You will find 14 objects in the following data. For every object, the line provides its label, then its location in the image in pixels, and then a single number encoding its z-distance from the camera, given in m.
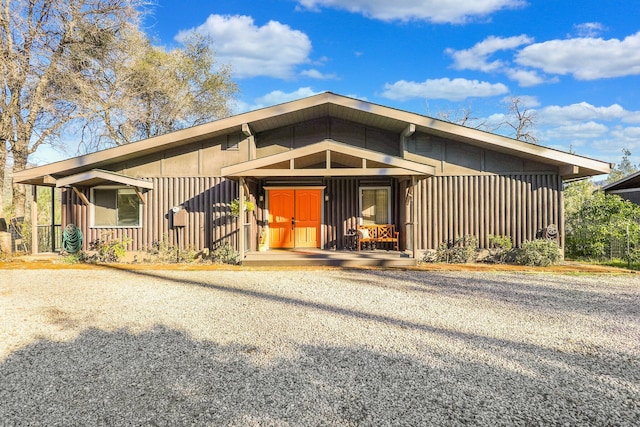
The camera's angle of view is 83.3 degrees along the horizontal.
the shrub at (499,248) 9.91
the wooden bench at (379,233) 10.48
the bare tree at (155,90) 16.30
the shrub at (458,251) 9.95
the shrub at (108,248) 10.05
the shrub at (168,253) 10.24
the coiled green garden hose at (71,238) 10.20
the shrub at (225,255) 10.05
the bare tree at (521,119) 21.81
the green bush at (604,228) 9.70
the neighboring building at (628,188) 14.36
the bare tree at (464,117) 22.97
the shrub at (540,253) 9.33
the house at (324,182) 9.67
